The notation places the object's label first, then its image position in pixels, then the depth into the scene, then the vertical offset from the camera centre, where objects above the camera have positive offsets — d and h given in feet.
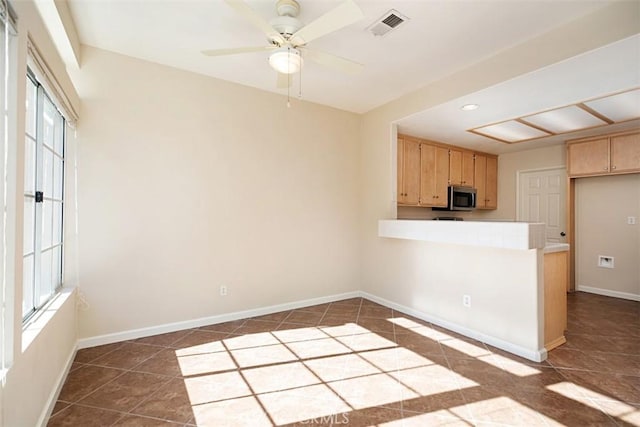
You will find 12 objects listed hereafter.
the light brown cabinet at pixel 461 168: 16.55 +2.81
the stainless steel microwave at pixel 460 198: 16.11 +1.04
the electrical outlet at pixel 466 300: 10.23 -2.87
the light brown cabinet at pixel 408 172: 14.33 +2.19
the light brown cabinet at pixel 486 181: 18.10 +2.26
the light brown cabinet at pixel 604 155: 14.08 +3.13
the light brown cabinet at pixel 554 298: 8.87 -2.48
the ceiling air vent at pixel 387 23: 7.51 +5.09
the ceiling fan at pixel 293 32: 5.84 +4.03
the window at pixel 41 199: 6.45 +0.37
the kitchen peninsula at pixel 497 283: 8.49 -2.12
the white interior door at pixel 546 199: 16.75 +1.08
